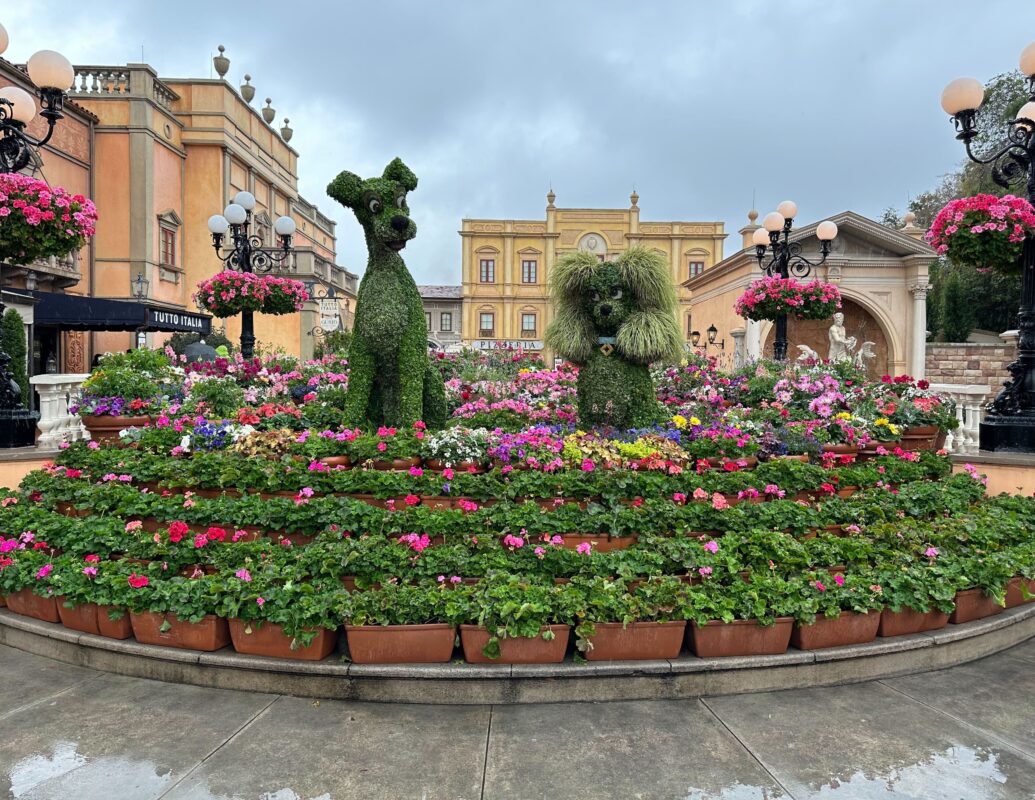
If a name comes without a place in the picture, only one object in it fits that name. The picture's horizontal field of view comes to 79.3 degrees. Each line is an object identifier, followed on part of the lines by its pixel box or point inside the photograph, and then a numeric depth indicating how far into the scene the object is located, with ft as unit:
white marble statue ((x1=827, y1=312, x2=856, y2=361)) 61.67
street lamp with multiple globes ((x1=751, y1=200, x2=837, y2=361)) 38.14
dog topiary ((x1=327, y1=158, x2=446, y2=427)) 17.90
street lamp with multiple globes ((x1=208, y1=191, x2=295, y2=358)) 36.37
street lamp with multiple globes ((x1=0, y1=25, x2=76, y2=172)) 22.39
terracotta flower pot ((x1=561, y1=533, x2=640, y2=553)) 13.93
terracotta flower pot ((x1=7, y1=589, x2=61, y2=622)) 12.94
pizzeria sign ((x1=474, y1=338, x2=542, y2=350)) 138.27
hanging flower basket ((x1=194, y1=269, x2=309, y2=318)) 34.01
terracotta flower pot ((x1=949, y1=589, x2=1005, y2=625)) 13.17
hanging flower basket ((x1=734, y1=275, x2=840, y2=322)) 35.86
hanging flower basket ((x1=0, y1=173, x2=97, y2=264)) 21.22
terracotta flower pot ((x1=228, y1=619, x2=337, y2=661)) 11.19
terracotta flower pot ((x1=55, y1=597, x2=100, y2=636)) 12.28
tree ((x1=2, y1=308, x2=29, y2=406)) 39.45
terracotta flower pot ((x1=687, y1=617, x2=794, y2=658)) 11.46
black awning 46.50
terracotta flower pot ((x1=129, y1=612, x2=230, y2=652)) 11.50
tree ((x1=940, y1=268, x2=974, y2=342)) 85.15
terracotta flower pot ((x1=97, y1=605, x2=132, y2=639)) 12.05
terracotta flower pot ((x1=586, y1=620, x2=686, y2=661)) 11.30
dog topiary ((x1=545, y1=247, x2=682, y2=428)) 19.10
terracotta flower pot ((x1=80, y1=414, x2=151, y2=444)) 22.21
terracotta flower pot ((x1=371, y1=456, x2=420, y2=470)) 16.76
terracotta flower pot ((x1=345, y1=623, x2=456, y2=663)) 11.05
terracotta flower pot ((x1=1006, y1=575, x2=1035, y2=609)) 14.21
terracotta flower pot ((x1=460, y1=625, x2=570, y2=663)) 11.06
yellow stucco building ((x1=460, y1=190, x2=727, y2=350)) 140.26
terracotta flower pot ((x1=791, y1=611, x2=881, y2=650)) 11.83
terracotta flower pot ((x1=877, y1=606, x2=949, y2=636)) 12.42
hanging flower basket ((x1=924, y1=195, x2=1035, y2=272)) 23.61
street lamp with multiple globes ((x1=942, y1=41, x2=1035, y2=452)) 25.08
